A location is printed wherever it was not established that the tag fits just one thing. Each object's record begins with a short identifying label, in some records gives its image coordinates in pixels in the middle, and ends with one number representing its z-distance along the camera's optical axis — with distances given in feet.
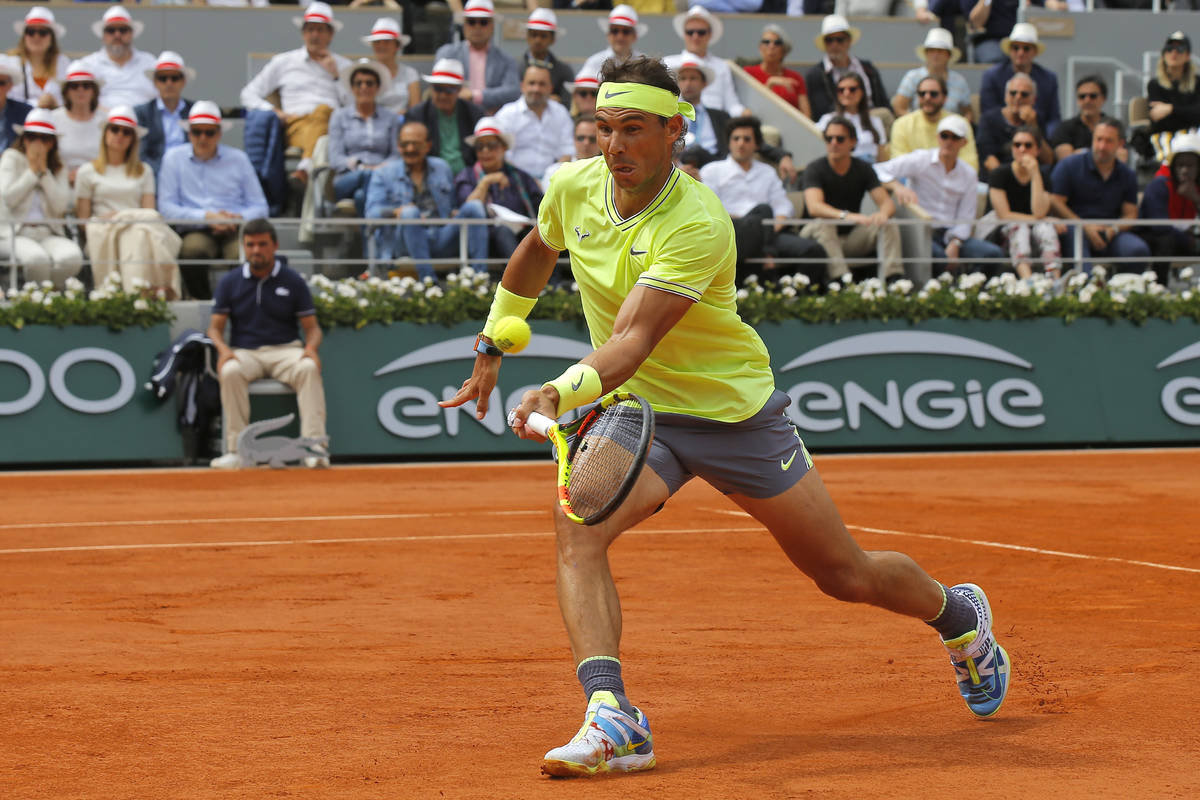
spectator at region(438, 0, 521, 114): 54.24
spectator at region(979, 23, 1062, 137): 59.72
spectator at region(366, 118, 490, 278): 48.39
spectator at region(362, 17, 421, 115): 54.08
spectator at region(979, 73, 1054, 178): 57.41
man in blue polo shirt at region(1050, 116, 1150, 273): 53.16
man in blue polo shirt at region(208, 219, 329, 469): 44.98
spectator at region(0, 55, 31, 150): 47.70
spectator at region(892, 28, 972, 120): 59.26
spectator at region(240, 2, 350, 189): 53.11
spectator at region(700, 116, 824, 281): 48.75
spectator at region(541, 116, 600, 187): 47.88
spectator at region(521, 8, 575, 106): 55.21
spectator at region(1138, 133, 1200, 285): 53.72
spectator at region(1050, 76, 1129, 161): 56.90
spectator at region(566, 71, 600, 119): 51.42
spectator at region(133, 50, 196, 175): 49.98
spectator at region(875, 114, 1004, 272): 52.03
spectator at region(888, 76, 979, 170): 54.29
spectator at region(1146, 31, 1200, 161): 59.52
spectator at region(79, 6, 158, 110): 52.75
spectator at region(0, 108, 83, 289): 45.80
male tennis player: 14.64
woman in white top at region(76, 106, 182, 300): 46.26
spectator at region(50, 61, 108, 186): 48.42
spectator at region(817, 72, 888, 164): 55.72
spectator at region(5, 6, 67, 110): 51.01
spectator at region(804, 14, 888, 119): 57.82
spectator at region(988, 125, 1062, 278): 51.98
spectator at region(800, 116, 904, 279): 49.67
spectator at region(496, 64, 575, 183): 51.90
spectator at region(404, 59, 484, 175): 50.98
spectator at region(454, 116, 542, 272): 48.75
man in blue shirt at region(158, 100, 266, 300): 47.57
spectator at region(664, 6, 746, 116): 56.34
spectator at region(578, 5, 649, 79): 55.26
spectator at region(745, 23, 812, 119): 59.16
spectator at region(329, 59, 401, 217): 49.83
